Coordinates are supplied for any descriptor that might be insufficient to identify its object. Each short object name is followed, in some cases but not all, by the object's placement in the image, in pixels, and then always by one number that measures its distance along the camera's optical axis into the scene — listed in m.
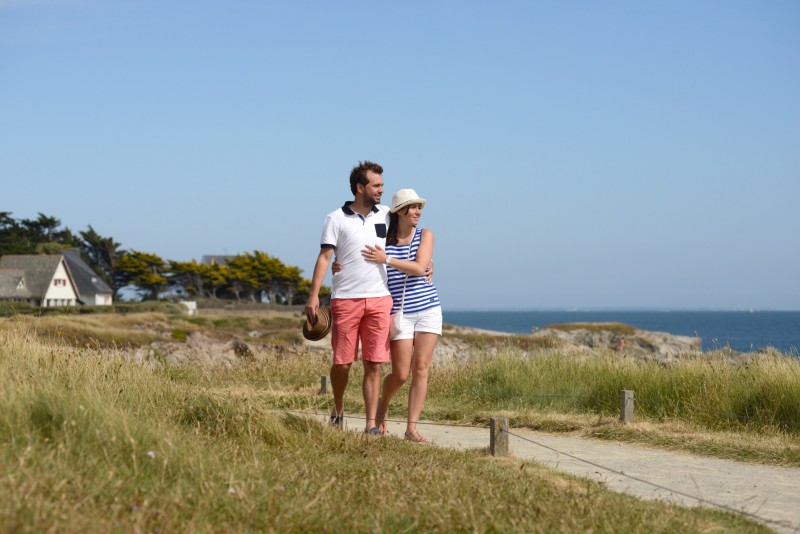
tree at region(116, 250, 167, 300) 79.69
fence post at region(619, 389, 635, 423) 9.60
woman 7.73
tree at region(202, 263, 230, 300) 80.12
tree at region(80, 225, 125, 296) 85.00
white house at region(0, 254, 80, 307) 61.28
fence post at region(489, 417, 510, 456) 7.15
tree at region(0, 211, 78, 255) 75.81
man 7.64
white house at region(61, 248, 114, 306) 70.38
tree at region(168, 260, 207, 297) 80.31
